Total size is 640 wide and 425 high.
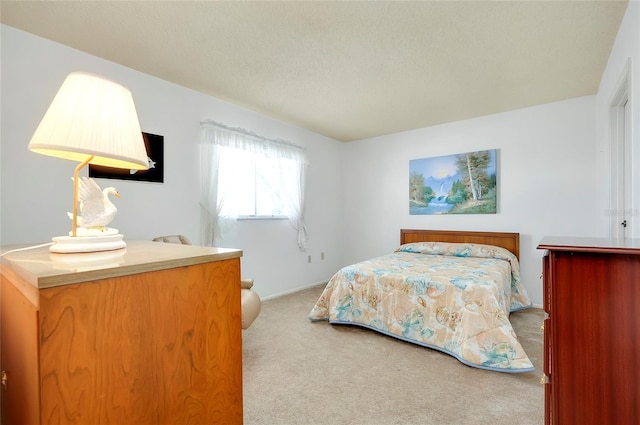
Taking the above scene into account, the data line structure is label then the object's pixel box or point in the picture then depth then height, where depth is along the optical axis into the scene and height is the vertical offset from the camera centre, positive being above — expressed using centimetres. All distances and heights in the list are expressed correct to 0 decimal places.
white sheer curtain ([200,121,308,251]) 316 +51
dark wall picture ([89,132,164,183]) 249 +37
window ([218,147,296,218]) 334 +36
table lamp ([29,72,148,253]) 88 +26
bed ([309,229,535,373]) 215 -74
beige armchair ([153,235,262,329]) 235 -69
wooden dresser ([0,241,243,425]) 68 -33
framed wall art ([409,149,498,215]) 384 +39
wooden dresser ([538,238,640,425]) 91 -38
